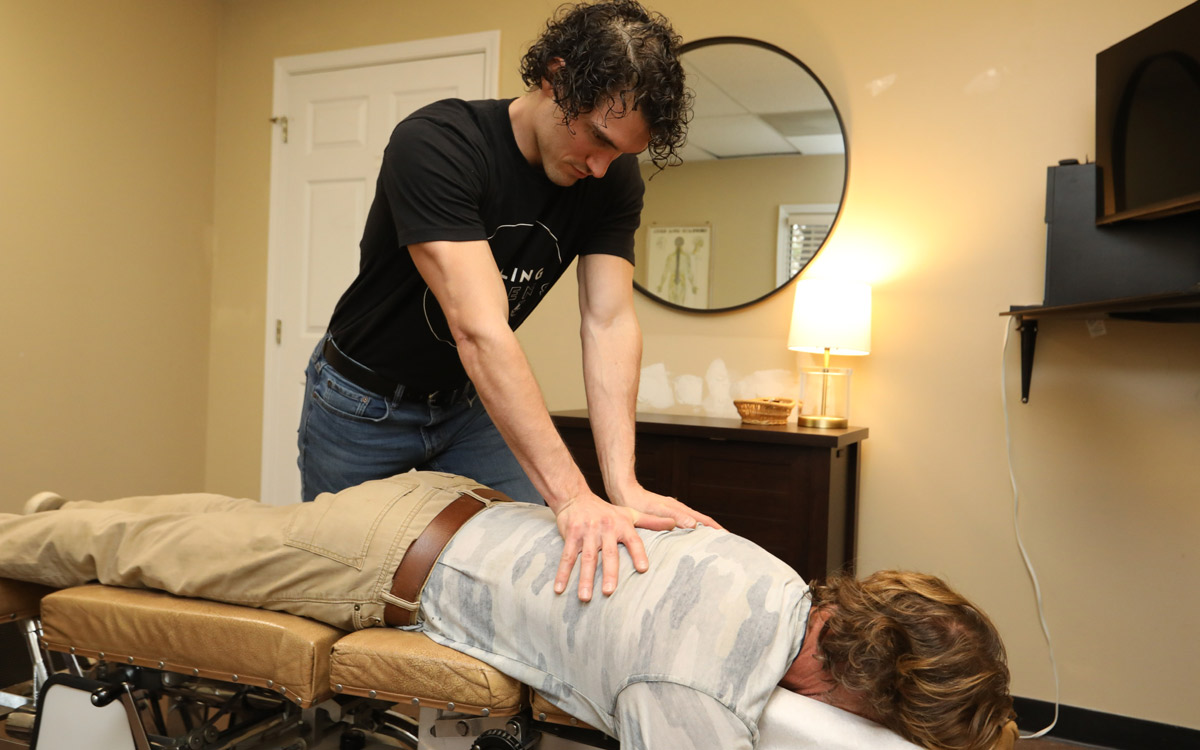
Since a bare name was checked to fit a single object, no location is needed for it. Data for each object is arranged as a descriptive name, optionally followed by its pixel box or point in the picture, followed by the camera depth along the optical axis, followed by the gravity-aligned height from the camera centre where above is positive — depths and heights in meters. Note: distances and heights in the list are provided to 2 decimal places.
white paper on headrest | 1.05 -0.44
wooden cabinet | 2.29 -0.31
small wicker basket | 2.47 -0.13
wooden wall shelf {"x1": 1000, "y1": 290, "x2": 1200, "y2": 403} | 1.73 +0.16
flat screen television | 2.01 +0.63
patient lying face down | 1.03 -0.33
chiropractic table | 1.14 -0.46
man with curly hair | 1.24 +0.12
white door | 3.40 +0.67
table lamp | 2.50 +0.12
